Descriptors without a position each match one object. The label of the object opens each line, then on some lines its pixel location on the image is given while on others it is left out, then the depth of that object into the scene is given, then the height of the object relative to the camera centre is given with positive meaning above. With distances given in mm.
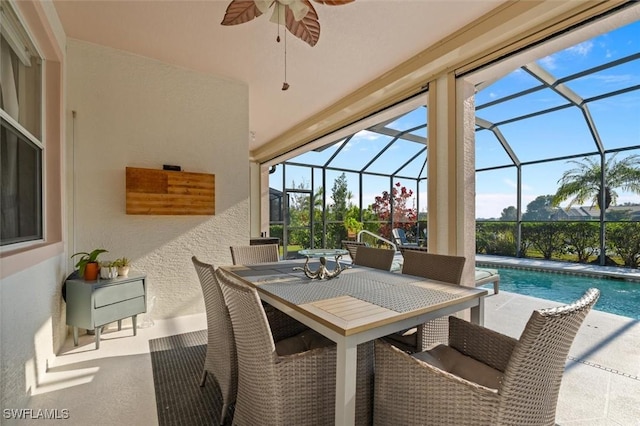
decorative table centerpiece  2109 -431
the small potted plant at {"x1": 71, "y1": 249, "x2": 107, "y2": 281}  2693 -474
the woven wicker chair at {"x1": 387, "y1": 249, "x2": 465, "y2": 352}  1860 -470
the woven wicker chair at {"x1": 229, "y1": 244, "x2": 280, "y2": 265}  2898 -411
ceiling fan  1758 +1255
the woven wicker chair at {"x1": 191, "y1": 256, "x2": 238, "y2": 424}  1731 -788
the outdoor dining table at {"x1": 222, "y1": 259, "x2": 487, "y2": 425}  1218 -465
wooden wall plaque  3205 +250
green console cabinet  2549 -774
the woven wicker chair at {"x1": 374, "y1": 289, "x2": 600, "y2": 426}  1016 -684
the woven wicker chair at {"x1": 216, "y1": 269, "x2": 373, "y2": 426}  1313 -760
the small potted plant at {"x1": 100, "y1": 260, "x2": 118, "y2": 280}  2740 -526
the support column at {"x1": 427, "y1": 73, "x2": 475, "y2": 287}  3057 +427
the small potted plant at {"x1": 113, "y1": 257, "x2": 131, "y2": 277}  2855 -502
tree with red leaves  9219 +77
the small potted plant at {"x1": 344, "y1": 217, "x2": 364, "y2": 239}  8469 -379
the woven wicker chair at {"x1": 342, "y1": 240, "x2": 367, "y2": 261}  3391 -400
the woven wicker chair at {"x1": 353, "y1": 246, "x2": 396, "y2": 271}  2633 -416
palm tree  6289 +699
